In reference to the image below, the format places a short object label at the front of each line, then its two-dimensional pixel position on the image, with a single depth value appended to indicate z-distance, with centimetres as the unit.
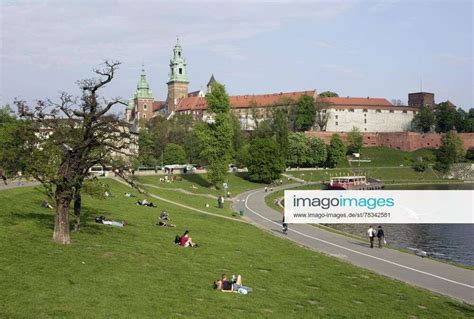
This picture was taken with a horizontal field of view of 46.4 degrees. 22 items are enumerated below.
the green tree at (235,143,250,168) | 8987
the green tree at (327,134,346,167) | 11838
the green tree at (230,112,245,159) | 10462
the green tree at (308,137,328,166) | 11381
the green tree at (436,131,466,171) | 12269
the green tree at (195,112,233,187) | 7225
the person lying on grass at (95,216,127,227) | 3078
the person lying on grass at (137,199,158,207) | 4393
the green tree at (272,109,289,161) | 9931
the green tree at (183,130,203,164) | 10468
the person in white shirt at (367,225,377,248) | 3297
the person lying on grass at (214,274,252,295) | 1938
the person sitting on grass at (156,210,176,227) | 3378
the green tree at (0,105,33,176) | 2405
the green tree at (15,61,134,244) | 2322
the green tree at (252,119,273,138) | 10991
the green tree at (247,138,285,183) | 8600
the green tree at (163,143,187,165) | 9894
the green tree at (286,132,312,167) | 10975
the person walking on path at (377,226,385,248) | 3314
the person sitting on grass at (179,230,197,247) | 2719
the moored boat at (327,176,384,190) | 9078
